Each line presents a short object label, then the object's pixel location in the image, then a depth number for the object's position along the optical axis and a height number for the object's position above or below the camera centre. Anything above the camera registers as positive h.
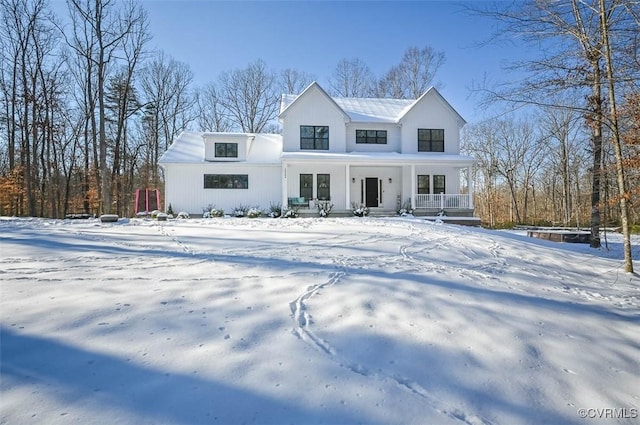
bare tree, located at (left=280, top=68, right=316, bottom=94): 29.59 +11.80
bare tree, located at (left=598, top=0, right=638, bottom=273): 4.98 +1.52
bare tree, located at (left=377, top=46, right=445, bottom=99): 26.09 +11.19
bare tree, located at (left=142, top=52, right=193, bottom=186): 25.59 +7.90
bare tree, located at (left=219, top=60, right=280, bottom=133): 28.27 +9.67
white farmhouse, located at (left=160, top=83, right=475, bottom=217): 16.39 +2.36
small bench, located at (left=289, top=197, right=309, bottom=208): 16.22 +0.38
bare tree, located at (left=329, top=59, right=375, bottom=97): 28.12 +11.03
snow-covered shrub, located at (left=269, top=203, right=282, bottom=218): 15.64 -0.01
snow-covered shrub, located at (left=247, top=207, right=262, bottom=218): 14.95 -0.14
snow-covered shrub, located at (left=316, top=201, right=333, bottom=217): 15.57 +0.07
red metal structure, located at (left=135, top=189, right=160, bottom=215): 17.33 +0.55
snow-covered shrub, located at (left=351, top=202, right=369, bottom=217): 15.57 -0.10
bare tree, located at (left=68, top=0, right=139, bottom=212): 15.16 +8.88
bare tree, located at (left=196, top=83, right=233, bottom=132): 28.53 +8.17
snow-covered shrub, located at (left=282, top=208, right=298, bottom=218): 14.95 -0.16
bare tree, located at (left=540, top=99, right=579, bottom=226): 22.98 +4.34
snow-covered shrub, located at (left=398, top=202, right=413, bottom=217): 16.16 -0.08
